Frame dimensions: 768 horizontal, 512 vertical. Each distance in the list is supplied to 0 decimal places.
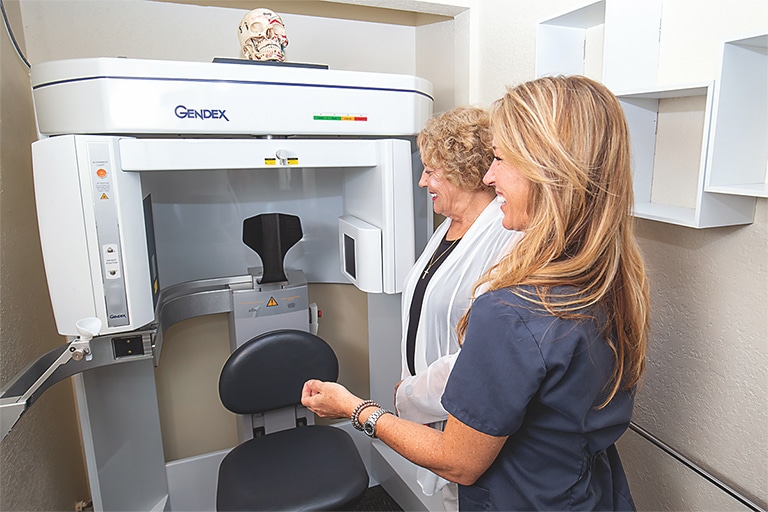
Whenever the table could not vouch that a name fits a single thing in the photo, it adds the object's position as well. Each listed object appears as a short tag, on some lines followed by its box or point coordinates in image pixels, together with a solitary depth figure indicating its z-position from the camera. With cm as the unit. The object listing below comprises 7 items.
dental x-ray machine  118
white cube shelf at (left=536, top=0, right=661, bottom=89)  112
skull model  145
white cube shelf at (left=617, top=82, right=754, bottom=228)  97
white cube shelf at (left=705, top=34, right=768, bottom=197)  88
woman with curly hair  122
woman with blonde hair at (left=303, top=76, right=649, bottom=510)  76
